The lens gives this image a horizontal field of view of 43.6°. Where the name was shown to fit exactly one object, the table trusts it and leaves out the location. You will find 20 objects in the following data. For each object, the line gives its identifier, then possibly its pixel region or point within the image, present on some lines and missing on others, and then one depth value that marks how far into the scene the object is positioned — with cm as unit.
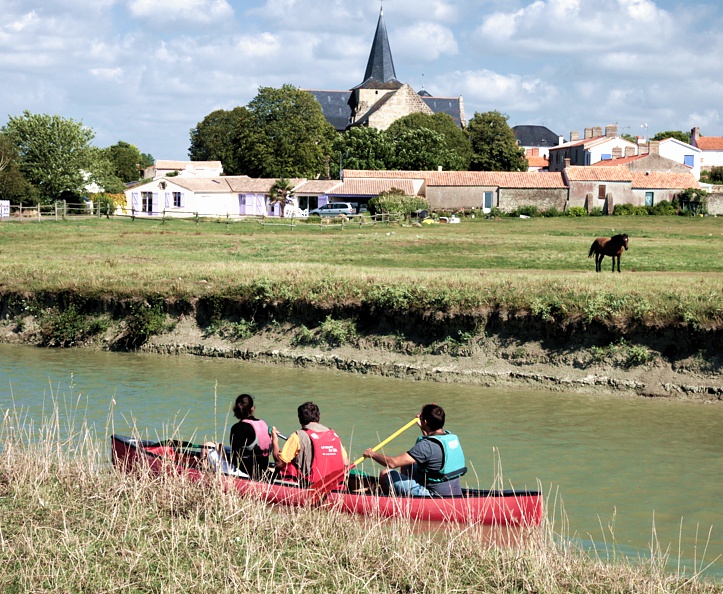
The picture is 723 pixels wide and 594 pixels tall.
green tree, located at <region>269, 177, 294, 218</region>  7925
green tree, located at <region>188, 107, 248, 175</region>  12394
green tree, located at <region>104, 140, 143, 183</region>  12551
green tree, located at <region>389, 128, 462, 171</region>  9025
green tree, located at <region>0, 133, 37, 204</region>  7200
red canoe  873
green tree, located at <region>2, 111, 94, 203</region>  7831
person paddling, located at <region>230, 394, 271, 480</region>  1035
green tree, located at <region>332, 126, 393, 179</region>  9131
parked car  7225
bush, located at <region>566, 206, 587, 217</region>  7128
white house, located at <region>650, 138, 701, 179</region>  10269
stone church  12975
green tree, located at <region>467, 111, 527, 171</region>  9962
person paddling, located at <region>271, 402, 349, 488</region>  986
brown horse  2836
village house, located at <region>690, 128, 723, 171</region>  11850
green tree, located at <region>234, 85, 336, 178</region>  9056
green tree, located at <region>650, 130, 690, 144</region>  13200
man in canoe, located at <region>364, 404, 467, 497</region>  938
